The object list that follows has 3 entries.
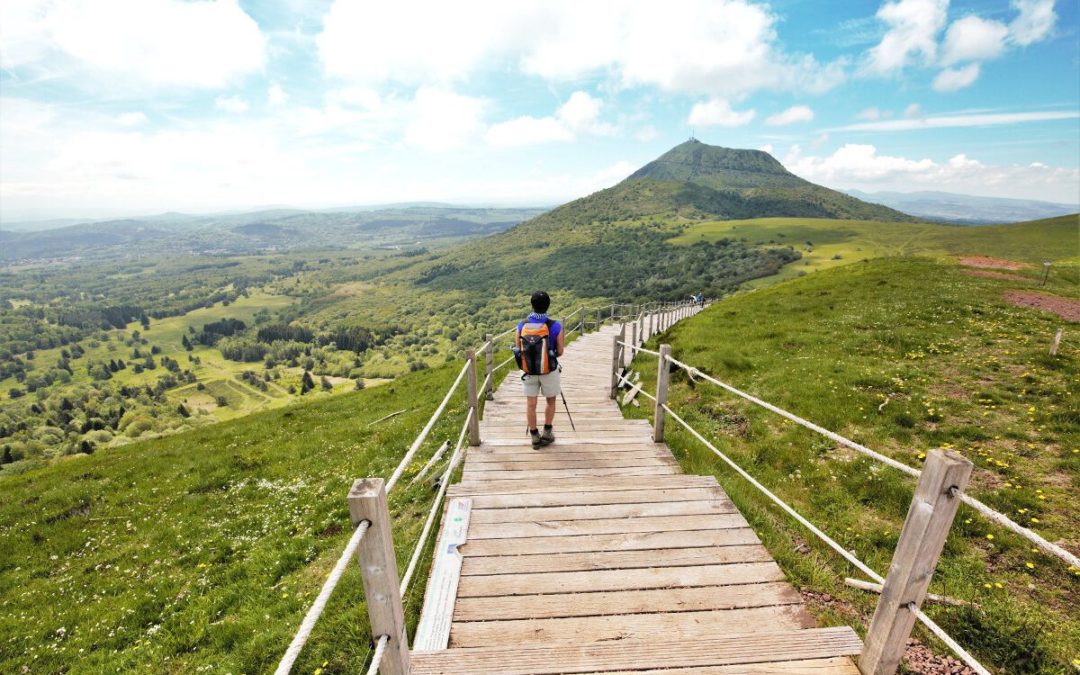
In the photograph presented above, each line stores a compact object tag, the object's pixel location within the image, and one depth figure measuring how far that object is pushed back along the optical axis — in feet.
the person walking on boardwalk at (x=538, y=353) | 26.40
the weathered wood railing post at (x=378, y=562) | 8.93
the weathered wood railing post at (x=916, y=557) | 9.50
